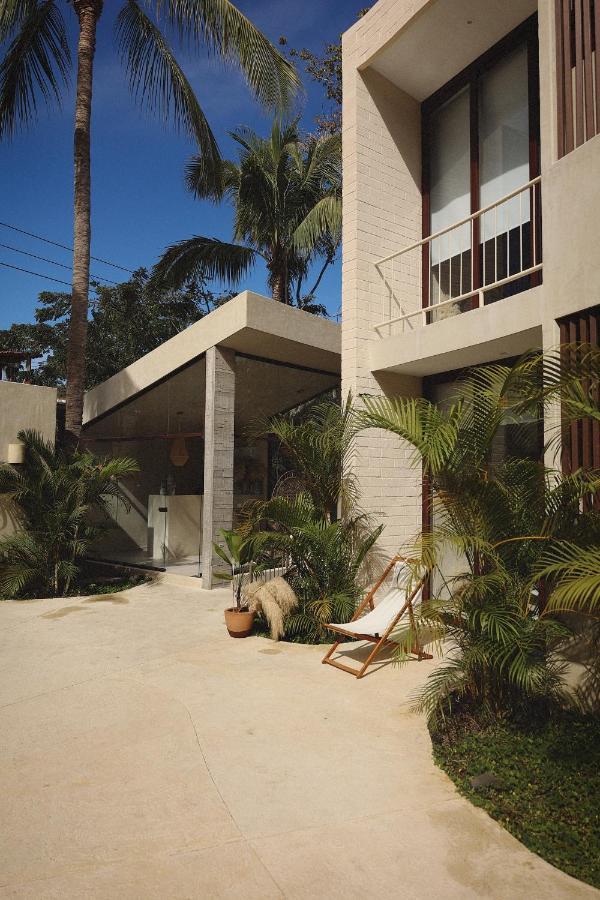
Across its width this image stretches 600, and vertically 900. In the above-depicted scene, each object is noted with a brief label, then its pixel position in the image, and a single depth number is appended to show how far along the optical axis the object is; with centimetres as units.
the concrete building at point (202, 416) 830
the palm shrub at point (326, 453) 636
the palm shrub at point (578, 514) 259
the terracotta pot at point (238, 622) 583
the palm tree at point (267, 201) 1336
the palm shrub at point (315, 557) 589
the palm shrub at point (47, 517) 783
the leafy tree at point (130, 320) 1836
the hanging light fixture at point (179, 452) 908
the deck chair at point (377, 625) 473
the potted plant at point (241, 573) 584
